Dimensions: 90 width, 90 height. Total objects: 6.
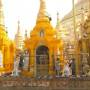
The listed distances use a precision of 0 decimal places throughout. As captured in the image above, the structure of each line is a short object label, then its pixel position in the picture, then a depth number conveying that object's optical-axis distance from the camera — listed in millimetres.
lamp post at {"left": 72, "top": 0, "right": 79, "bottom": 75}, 13577
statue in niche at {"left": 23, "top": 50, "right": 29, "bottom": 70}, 15631
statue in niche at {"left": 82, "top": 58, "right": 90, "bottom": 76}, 13355
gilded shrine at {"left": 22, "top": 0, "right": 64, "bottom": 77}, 15420
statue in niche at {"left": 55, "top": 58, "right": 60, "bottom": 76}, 14701
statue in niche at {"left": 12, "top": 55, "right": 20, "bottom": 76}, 14182
